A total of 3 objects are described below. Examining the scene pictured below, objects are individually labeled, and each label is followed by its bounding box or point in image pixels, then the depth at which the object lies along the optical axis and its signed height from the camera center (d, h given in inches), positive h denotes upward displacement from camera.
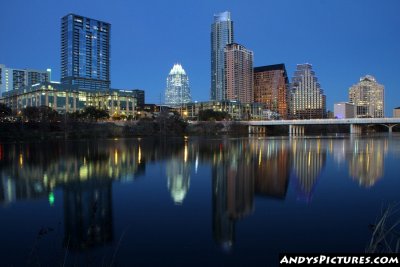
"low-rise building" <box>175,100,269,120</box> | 7765.8 +474.7
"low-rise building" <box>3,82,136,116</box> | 6284.5 +633.0
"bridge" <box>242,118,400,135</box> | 4603.8 +83.6
